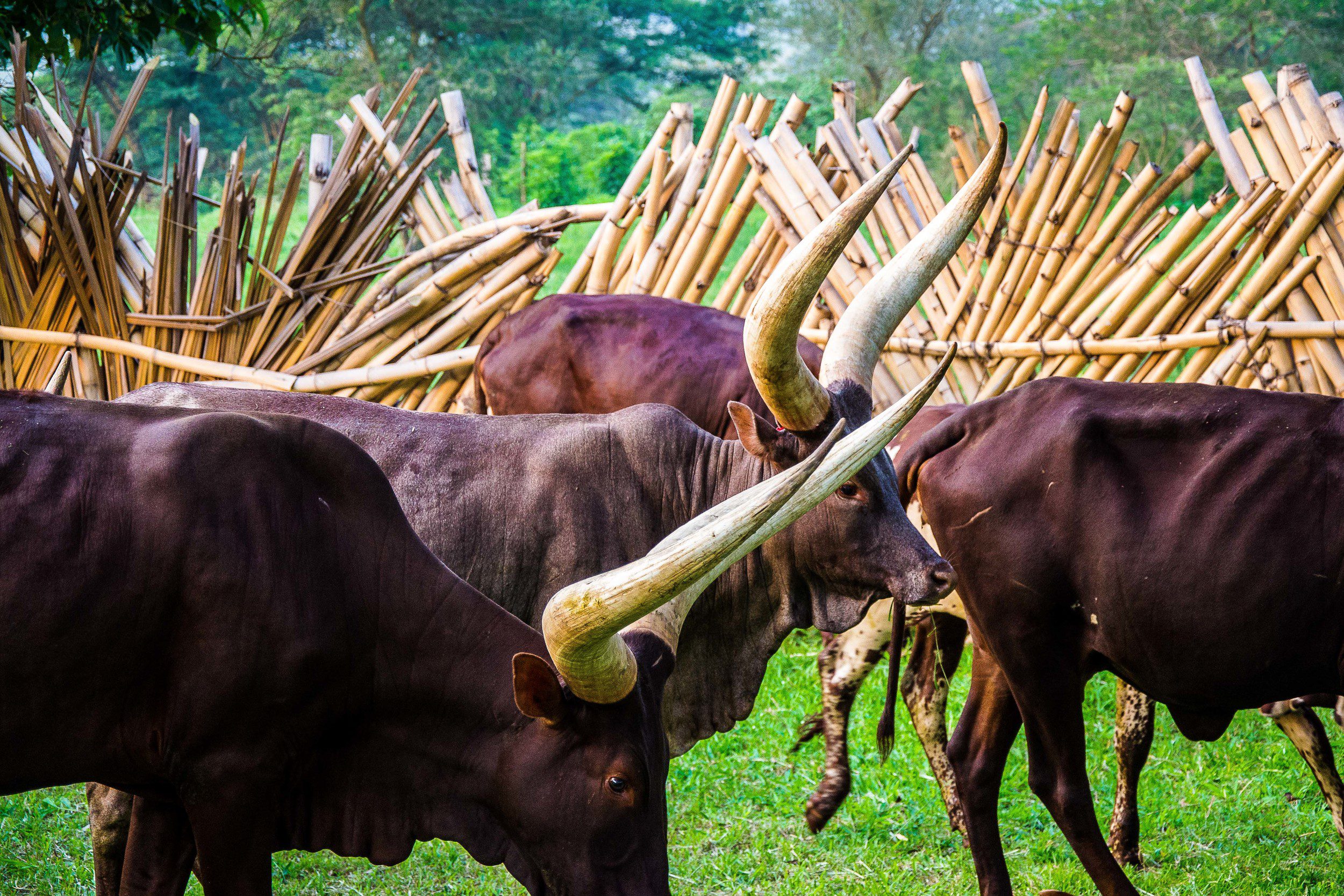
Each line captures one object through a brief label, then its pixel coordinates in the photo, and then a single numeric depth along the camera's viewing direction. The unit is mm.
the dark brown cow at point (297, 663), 4367
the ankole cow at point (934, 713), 8375
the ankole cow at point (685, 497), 6559
